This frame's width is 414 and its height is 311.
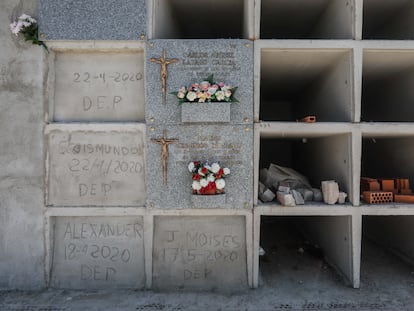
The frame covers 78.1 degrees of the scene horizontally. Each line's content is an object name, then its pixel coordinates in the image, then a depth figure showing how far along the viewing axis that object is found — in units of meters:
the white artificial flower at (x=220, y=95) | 2.93
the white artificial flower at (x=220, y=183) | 2.93
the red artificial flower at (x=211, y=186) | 2.94
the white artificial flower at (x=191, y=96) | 2.93
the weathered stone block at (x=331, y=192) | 3.13
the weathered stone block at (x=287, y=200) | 3.05
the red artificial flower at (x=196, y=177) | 2.94
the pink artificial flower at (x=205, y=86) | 2.95
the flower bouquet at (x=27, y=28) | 3.04
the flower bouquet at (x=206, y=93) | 2.94
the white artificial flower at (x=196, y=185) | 2.94
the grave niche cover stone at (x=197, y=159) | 3.05
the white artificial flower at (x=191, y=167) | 2.96
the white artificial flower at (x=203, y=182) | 2.90
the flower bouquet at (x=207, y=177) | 2.92
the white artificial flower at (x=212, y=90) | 2.94
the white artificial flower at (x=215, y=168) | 2.93
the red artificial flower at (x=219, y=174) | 2.96
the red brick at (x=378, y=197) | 3.18
